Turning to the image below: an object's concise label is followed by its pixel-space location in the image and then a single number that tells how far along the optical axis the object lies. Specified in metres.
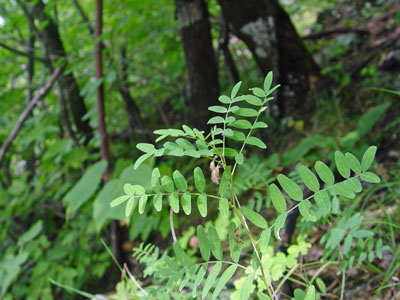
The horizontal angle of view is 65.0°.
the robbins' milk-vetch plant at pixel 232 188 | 0.55
